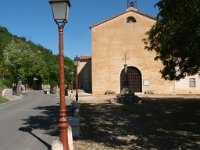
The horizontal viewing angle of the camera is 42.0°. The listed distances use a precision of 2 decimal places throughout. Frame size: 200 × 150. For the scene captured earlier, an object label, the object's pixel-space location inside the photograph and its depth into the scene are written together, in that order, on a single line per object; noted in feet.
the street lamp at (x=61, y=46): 17.49
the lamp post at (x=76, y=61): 67.31
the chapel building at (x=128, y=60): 114.32
